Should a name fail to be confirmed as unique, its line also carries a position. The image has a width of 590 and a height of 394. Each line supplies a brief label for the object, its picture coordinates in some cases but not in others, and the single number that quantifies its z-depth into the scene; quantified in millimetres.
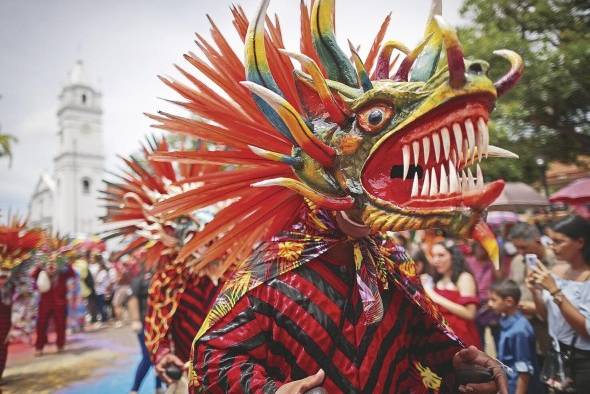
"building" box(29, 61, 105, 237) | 48000
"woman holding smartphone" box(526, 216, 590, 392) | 2668
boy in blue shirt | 3418
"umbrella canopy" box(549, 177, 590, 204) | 6094
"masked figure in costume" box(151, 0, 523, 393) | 1330
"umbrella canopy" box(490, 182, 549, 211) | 9652
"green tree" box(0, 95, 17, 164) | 9070
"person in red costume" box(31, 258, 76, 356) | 8328
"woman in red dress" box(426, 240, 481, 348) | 3432
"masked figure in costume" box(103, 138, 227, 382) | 3473
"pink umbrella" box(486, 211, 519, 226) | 8570
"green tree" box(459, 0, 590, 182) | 10102
